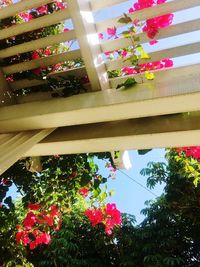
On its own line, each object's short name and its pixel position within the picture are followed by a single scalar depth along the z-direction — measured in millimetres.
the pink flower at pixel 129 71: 1851
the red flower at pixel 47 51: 1926
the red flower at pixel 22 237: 2747
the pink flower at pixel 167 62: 1632
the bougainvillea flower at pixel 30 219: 2573
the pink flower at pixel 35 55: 1809
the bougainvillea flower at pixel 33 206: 2393
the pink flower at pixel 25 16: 1953
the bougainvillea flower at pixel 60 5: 1818
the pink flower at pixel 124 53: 1813
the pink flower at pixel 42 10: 1812
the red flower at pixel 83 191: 2530
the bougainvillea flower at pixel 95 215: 2921
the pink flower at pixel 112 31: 1556
